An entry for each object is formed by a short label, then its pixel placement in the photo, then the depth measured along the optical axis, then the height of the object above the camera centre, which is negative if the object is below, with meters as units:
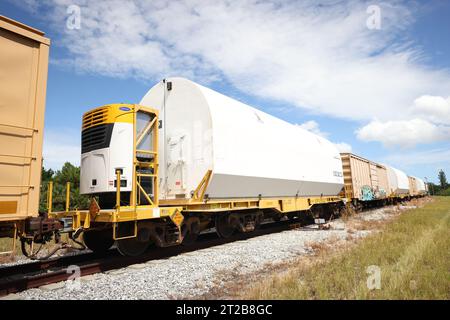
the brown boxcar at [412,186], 47.19 +1.93
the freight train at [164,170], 5.29 +0.95
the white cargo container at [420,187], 57.38 +2.30
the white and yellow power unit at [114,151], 7.22 +1.37
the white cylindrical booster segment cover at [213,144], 8.48 +1.79
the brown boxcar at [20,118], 4.93 +1.56
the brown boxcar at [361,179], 20.53 +1.62
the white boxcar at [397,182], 33.75 +2.12
